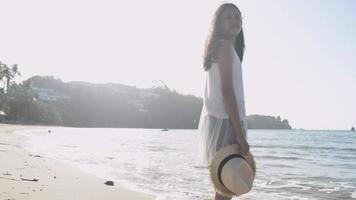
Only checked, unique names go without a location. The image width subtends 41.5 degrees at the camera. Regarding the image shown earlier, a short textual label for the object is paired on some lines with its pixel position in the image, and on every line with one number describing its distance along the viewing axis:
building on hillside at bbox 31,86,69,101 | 111.00
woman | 2.68
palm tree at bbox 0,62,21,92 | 80.86
